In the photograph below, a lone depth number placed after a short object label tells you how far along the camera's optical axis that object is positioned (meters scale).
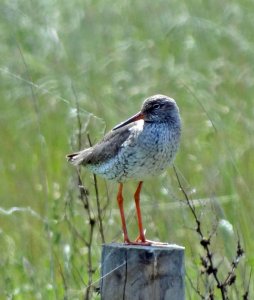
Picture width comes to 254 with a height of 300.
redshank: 10.51
